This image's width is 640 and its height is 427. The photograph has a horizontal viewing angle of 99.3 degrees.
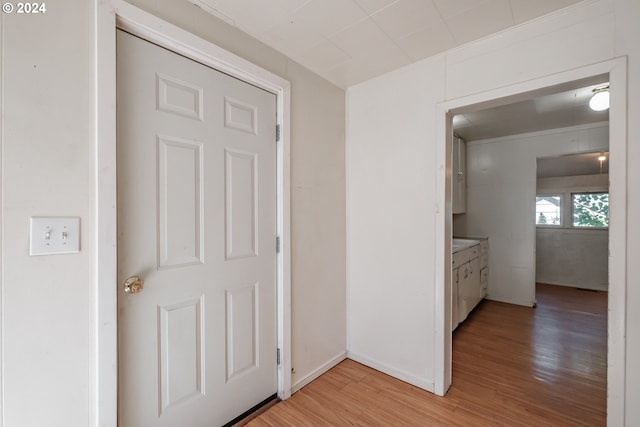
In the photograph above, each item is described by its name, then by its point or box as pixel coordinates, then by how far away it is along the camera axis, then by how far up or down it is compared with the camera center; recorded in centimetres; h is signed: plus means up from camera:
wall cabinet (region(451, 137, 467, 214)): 382 +50
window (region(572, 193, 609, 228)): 484 -1
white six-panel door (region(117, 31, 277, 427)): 127 -16
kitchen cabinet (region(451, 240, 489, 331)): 291 -85
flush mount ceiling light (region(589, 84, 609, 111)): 232 +96
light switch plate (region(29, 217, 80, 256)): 102 -9
